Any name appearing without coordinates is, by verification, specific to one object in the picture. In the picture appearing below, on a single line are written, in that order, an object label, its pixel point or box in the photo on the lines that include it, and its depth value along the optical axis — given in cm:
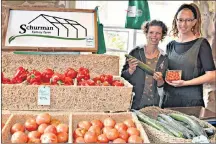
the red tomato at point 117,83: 207
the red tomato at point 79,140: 156
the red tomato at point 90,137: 156
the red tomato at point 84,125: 176
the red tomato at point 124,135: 165
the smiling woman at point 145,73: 335
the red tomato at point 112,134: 163
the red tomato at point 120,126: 172
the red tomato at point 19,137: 153
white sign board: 238
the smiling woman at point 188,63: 329
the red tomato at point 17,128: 167
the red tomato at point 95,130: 167
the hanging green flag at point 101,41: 265
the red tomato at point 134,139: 159
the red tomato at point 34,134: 157
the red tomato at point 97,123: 178
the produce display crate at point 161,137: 164
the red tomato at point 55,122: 177
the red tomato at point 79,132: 164
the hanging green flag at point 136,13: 371
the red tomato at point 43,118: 175
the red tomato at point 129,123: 180
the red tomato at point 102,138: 159
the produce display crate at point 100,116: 185
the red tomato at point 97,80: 208
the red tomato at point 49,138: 150
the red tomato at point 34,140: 154
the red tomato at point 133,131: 167
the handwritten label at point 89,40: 243
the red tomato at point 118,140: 159
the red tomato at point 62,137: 159
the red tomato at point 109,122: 179
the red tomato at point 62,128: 165
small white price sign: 195
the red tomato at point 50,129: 160
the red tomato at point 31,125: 171
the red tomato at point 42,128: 166
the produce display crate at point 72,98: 194
